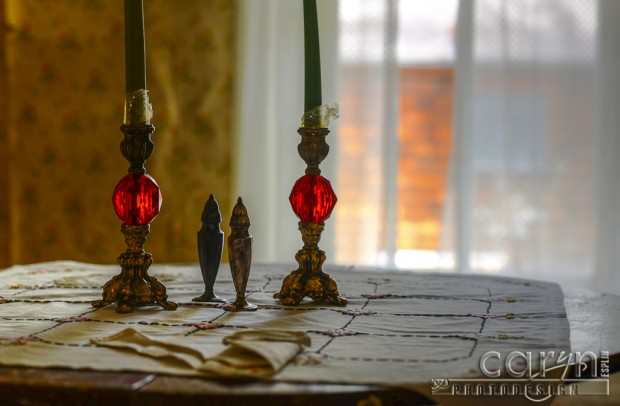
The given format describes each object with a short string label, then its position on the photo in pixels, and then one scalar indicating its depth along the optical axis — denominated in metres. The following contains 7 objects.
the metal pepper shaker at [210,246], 1.18
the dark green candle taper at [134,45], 1.17
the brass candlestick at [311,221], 1.23
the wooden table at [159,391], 0.76
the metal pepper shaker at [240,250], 1.14
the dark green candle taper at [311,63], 1.24
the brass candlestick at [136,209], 1.18
